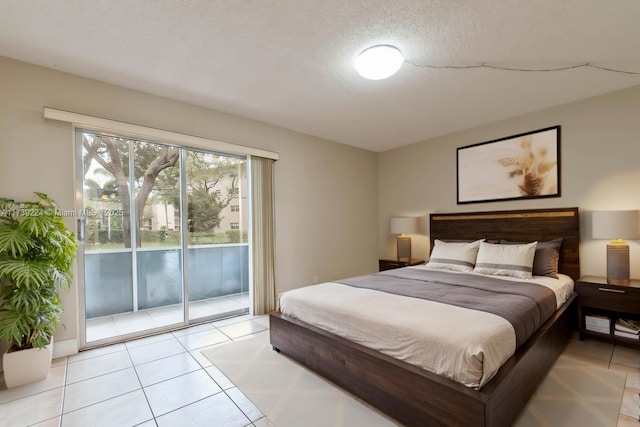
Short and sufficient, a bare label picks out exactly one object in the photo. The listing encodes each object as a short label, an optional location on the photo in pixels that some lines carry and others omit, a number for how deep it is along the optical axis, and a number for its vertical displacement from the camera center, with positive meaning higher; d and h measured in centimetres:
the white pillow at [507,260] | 307 -59
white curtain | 377 -31
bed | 145 -105
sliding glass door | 303 -20
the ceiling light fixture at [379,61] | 221 +119
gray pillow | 311 -58
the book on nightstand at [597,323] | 274 -115
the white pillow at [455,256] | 353 -61
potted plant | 205 -51
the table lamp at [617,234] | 276 -27
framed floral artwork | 346 +53
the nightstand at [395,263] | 444 -86
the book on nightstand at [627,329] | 258 -114
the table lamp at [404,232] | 462 -37
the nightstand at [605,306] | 259 -96
